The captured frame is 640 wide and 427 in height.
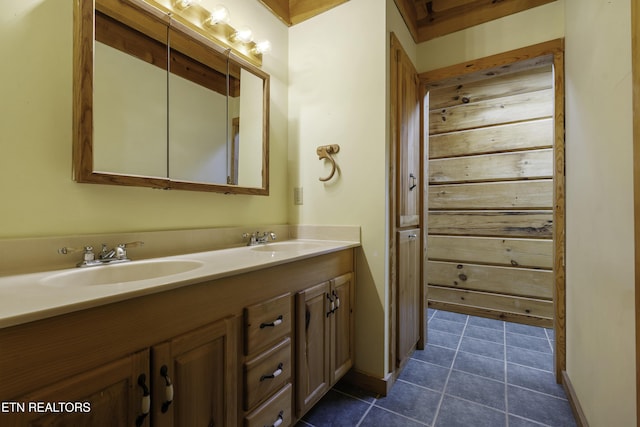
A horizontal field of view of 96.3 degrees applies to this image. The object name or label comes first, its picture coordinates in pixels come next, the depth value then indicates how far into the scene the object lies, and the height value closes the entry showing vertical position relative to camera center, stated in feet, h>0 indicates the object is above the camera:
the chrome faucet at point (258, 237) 5.41 -0.43
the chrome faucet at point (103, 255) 3.25 -0.48
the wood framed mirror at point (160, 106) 3.41 +1.62
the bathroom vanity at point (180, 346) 1.86 -1.15
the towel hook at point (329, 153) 5.77 +1.27
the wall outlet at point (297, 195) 6.34 +0.43
